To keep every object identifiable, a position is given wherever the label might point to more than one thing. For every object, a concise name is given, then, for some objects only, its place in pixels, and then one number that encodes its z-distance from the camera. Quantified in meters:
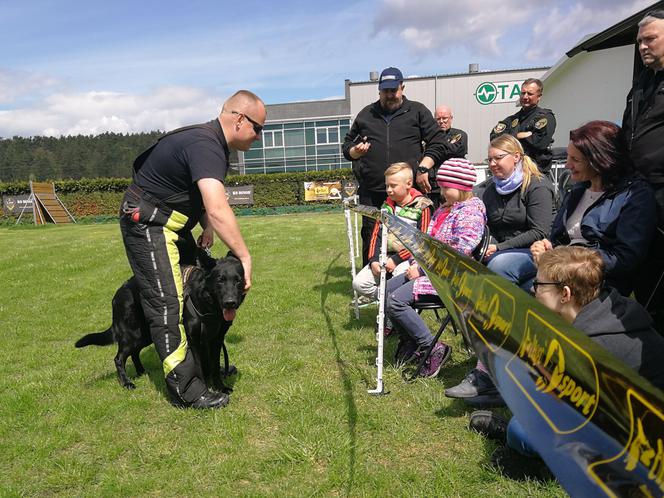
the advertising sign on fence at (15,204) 23.86
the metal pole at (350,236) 5.26
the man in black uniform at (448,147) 5.00
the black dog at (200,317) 3.25
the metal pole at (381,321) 3.37
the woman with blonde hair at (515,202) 3.71
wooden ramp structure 21.89
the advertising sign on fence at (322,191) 25.31
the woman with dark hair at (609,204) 2.57
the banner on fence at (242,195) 25.27
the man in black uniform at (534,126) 5.38
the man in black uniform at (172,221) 3.26
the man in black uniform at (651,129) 2.74
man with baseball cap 5.14
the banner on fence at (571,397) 0.83
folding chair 3.63
